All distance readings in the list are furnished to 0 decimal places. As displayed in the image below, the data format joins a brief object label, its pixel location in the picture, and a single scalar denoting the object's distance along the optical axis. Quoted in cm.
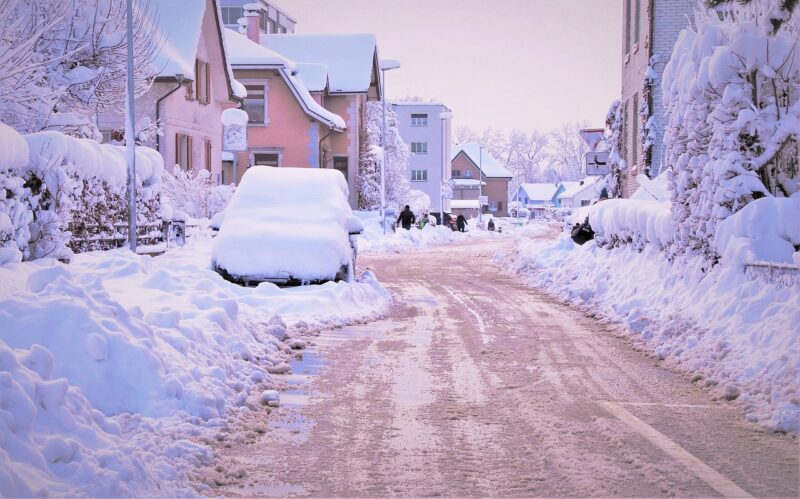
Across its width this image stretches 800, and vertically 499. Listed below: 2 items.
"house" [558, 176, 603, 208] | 12561
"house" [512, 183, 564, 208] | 15338
